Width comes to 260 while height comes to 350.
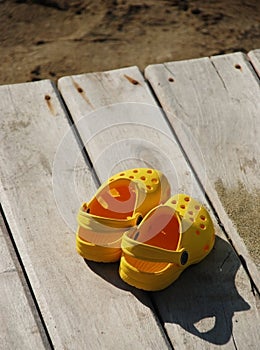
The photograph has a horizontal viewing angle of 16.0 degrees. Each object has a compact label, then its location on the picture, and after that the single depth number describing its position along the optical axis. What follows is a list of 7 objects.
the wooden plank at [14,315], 2.24
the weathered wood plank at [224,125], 2.58
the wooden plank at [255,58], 3.06
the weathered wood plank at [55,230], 2.27
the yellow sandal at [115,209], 2.35
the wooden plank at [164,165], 2.29
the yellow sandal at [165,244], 2.27
